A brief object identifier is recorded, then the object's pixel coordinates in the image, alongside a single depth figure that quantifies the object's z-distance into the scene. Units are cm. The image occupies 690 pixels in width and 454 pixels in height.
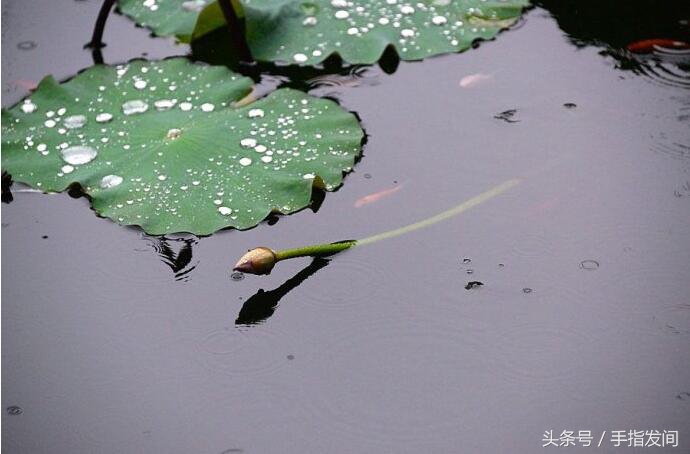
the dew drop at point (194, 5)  500
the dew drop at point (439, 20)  474
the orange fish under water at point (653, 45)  463
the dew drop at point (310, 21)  472
